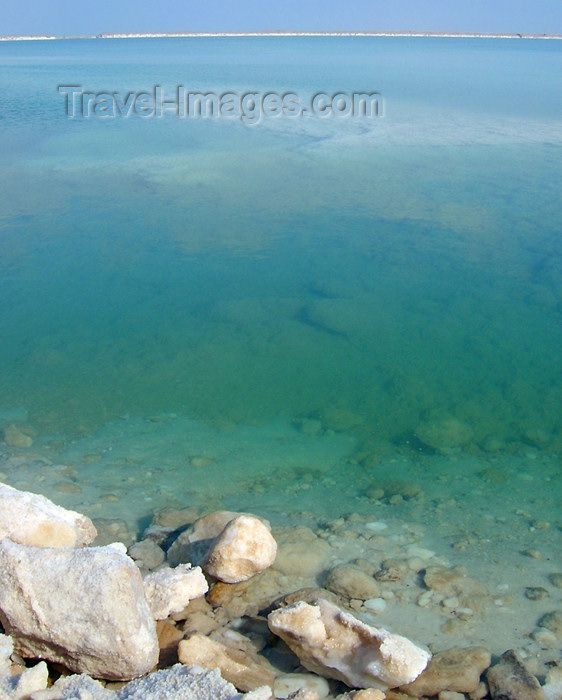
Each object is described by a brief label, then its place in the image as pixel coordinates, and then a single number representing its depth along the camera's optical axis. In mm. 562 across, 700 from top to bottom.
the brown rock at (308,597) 3916
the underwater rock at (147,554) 4406
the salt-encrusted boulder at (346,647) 3250
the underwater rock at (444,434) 6078
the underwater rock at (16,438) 5853
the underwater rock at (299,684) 3262
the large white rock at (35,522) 3936
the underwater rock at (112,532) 4663
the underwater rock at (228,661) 3266
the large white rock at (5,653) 3070
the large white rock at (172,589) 3717
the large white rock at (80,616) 3227
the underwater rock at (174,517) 4891
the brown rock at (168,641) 3428
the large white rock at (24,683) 2877
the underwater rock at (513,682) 3295
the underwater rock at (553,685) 3326
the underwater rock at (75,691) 2836
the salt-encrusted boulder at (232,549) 4074
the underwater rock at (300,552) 4410
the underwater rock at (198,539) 4258
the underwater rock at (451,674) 3359
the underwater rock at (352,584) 4168
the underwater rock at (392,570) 4327
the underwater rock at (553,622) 3883
